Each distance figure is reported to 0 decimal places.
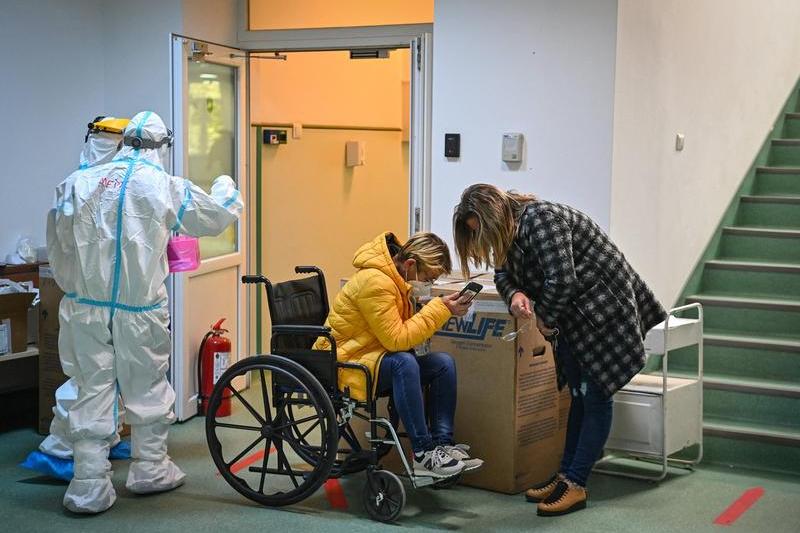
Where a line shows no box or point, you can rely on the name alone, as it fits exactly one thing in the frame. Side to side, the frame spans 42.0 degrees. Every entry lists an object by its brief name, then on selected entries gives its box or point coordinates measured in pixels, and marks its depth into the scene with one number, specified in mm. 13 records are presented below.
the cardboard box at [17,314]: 4728
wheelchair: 3729
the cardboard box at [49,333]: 4855
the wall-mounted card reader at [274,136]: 6039
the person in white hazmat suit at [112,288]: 3918
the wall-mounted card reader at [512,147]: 4754
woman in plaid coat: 3750
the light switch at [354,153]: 6637
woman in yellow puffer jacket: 3783
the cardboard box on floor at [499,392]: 4121
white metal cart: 4344
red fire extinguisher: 5250
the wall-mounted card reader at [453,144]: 4902
